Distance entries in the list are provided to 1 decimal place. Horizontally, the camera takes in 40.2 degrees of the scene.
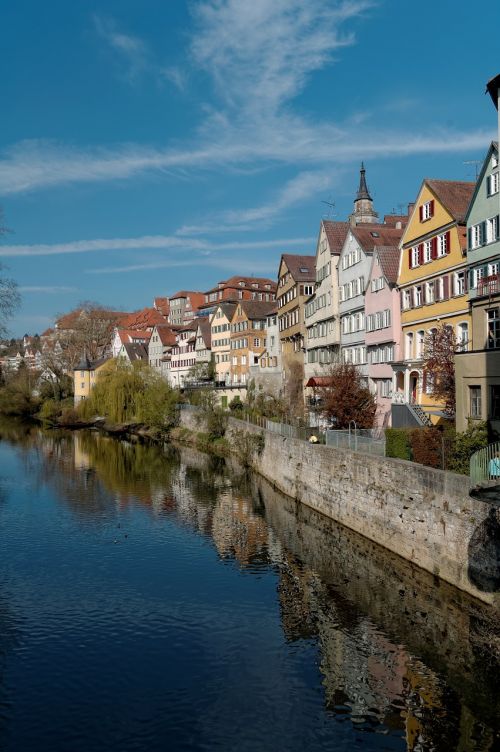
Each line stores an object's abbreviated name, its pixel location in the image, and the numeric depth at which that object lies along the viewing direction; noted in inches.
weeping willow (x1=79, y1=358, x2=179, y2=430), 2482.8
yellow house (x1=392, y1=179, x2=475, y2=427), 1195.9
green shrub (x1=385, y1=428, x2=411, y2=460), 919.7
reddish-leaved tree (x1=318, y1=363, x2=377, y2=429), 1334.9
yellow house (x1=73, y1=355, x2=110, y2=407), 3491.6
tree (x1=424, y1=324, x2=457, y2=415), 1062.4
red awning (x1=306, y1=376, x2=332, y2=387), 1476.6
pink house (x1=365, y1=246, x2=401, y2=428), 1443.2
